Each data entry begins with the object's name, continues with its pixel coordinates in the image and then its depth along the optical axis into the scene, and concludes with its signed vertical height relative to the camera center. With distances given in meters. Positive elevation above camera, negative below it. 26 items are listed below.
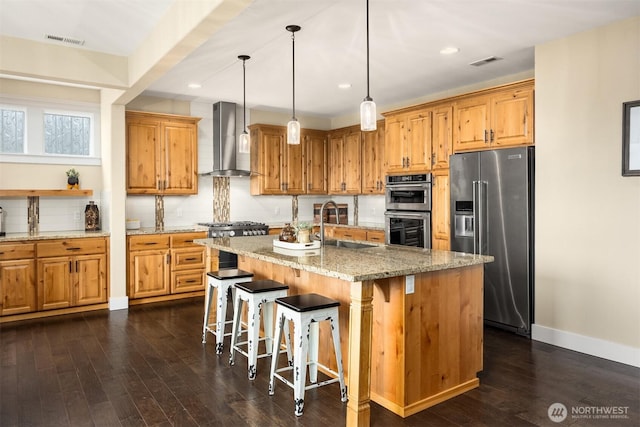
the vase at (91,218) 5.51 -0.17
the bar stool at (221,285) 3.71 -0.70
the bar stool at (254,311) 3.19 -0.83
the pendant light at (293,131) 3.66 +0.61
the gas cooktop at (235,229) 5.83 -0.34
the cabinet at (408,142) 5.21 +0.76
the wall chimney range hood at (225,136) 6.41 +1.00
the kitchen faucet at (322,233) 3.54 -0.24
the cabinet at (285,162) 6.77 +0.67
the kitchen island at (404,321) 2.46 -0.75
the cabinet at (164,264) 5.39 -0.77
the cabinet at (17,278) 4.65 -0.80
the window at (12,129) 5.20 +0.90
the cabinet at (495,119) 4.20 +0.86
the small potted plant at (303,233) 3.44 -0.23
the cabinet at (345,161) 6.88 +0.69
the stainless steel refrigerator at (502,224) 4.12 -0.21
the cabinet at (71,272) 4.86 -0.78
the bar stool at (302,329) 2.66 -0.79
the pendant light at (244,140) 4.23 +0.62
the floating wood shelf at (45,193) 5.09 +0.14
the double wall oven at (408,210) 5.19 -0.08
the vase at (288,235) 3.53 -0.25
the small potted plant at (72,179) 5.46 +0.32
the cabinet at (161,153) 5.68 +0.68
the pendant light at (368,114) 2.75 +0.57
